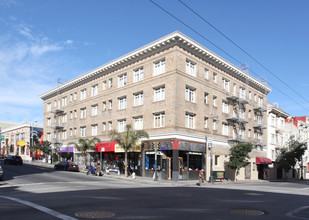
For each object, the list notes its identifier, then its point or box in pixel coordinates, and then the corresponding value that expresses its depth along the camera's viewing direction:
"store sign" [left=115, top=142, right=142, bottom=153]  35.28
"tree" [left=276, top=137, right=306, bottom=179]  47.44
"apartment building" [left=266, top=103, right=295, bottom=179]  52.00
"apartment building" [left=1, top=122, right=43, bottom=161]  70.50
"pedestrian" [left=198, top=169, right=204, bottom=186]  26.72
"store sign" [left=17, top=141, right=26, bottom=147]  71.69
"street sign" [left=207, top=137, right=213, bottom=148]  30.77
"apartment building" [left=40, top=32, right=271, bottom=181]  32.53
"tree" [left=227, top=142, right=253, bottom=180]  35.72
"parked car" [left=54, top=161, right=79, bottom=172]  38.69
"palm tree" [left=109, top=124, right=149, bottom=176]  32.50
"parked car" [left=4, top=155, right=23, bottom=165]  44.22
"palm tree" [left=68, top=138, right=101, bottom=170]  40.91
